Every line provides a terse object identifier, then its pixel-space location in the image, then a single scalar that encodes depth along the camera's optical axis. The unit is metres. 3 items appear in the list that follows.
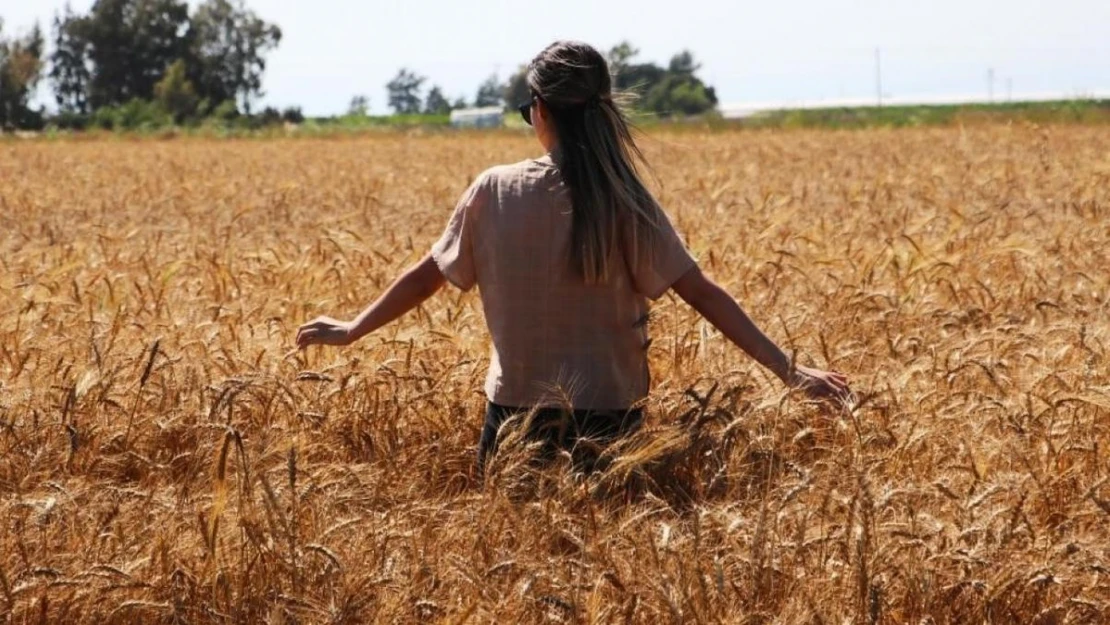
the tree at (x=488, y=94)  130.50
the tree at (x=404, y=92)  152.88
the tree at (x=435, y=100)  140.61
